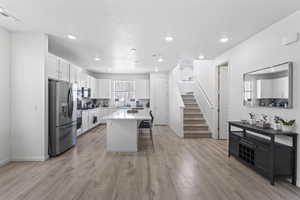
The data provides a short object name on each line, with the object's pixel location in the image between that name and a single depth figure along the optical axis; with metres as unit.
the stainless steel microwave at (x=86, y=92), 6.62
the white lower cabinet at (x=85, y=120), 6.38
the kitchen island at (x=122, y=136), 4.39
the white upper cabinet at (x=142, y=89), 8.96
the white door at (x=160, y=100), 8.62
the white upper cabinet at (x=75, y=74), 5.10
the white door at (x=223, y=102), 5.83
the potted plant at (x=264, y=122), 3.11
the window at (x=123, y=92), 9.22
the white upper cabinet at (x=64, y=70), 4.35
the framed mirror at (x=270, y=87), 2.85
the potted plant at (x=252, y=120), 3.49
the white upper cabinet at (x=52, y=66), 3.80
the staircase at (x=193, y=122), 6.04
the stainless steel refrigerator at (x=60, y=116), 3.84
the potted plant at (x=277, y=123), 2.89
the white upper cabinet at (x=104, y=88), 8.70
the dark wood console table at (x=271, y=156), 2.68
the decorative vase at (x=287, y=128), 2.74
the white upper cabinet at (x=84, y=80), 6.33
